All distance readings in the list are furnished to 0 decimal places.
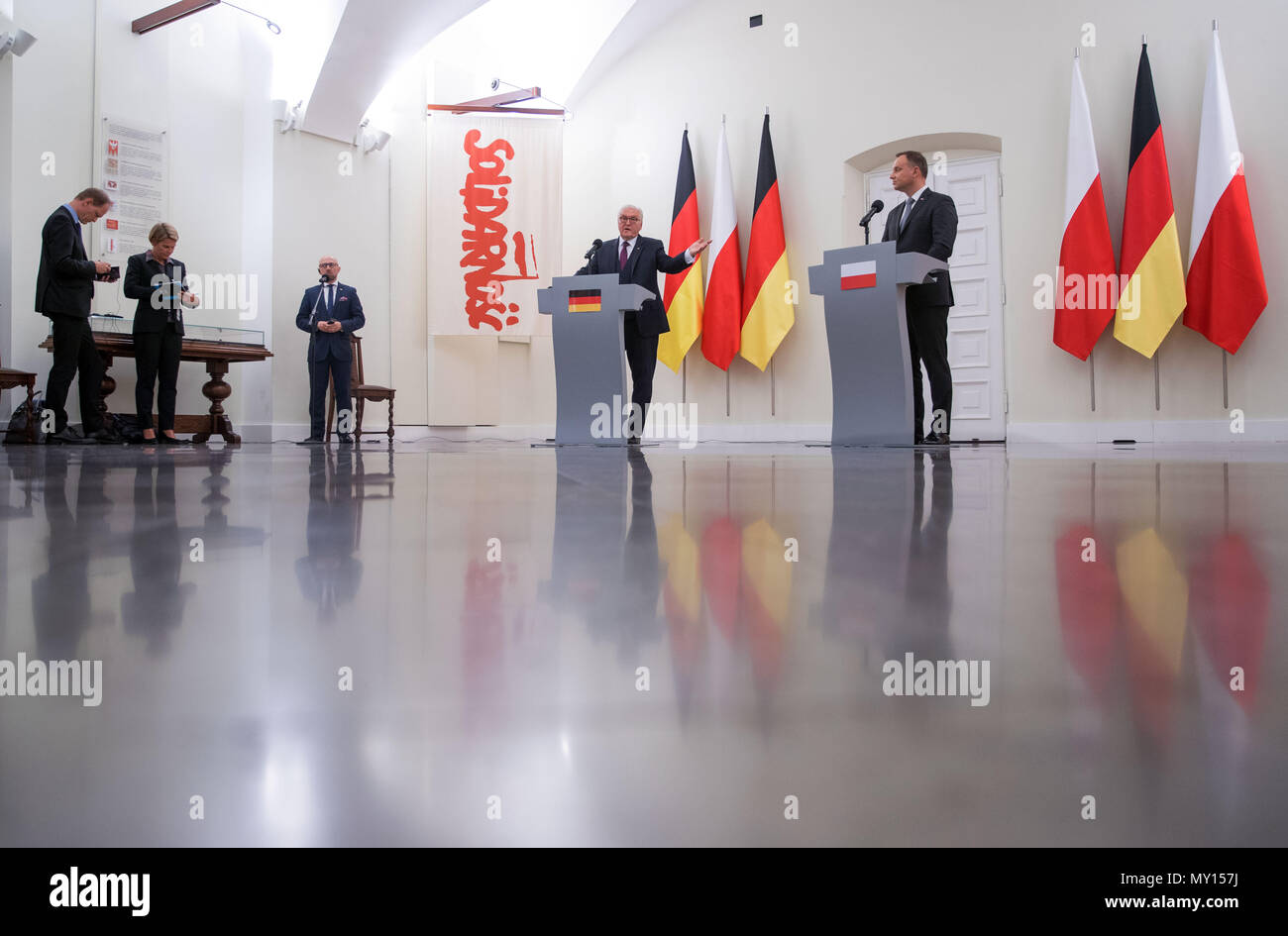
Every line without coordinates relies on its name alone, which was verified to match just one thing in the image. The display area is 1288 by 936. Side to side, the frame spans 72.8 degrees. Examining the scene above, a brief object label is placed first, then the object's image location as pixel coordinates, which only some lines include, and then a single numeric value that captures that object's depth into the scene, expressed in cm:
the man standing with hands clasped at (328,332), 611
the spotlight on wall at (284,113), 631
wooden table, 565
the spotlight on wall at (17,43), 501
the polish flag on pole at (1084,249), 518
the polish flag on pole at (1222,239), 478
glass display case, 523
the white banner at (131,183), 562
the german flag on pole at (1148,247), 496
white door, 591
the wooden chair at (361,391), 633
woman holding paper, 500
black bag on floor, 480
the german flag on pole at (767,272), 624
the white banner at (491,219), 682
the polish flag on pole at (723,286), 637
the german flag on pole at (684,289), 646
